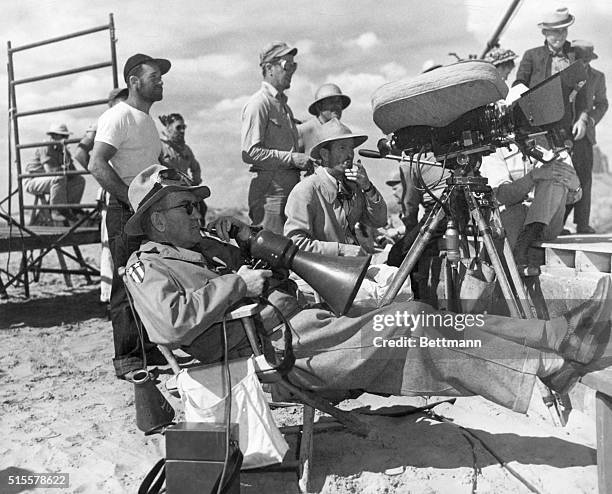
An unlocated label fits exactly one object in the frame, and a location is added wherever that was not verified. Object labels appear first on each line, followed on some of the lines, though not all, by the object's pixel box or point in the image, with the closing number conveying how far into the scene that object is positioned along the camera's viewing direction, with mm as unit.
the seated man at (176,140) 6220
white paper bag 2186
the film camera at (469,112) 2963
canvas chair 2230
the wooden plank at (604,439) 2113
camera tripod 3045
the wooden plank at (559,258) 3648
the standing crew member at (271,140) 4230
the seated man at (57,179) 7133
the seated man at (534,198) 3776
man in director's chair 2148
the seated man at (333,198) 3307
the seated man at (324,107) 4898
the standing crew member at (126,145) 3611
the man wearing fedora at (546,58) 4848
